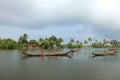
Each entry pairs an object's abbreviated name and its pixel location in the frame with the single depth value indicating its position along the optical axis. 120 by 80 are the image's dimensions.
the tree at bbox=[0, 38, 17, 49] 63.98
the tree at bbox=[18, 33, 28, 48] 67.99
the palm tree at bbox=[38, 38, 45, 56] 68.79
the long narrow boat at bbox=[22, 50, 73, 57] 33.75
